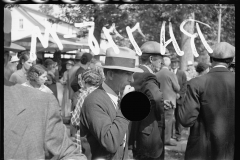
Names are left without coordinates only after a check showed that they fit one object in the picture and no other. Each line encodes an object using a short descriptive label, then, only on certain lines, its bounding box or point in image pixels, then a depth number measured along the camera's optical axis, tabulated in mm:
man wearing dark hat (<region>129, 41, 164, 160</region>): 2240
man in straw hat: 1852
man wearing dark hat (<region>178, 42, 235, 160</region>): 1962
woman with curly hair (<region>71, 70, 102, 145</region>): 3489
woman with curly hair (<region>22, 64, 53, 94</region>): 2113
